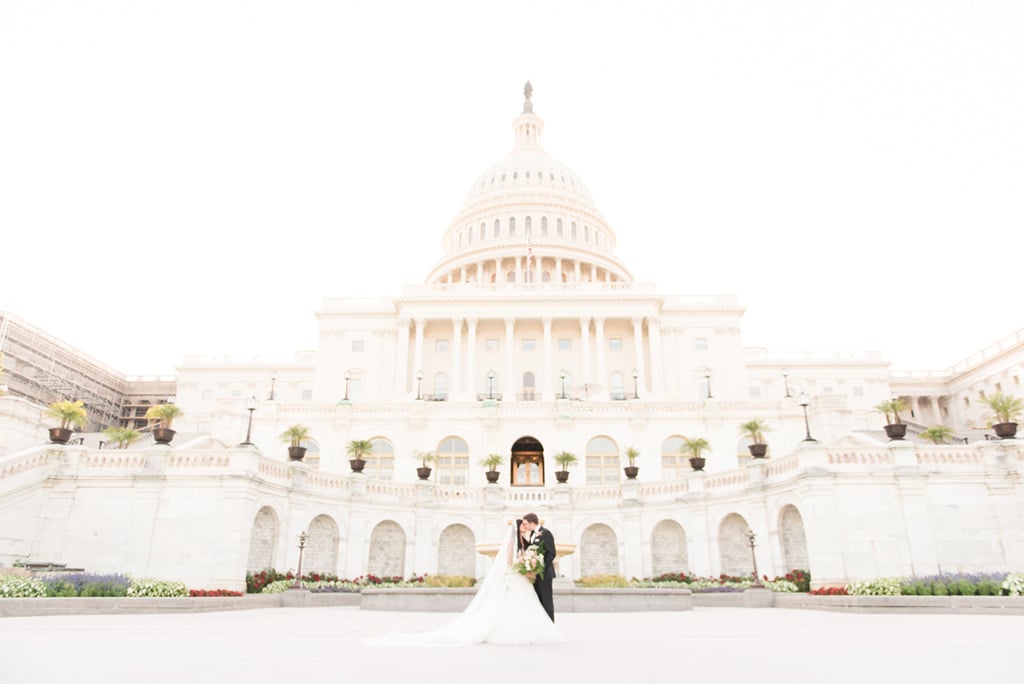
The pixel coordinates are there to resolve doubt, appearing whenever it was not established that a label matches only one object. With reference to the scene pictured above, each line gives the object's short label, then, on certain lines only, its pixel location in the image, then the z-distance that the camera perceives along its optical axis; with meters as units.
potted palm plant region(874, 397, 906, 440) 27.47
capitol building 26.14
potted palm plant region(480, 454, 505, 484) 35.69
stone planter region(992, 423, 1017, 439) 27.66
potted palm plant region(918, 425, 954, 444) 36.31
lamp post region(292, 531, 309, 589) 26.16
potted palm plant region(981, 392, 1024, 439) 27.75
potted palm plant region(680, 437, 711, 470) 36.06
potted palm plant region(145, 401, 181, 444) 36.09
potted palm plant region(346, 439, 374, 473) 34.59
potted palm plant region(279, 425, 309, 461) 31.78
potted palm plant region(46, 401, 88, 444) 29.22
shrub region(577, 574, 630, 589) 26.34
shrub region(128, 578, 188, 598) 21.20
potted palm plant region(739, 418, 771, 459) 30.44
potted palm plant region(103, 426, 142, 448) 33.72
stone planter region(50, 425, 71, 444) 27.27
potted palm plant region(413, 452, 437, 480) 35.69
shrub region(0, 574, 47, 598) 19.00
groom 12.12
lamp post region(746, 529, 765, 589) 25.23
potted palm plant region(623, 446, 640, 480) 35.28
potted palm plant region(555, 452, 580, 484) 38.87
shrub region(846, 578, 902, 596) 21.22
